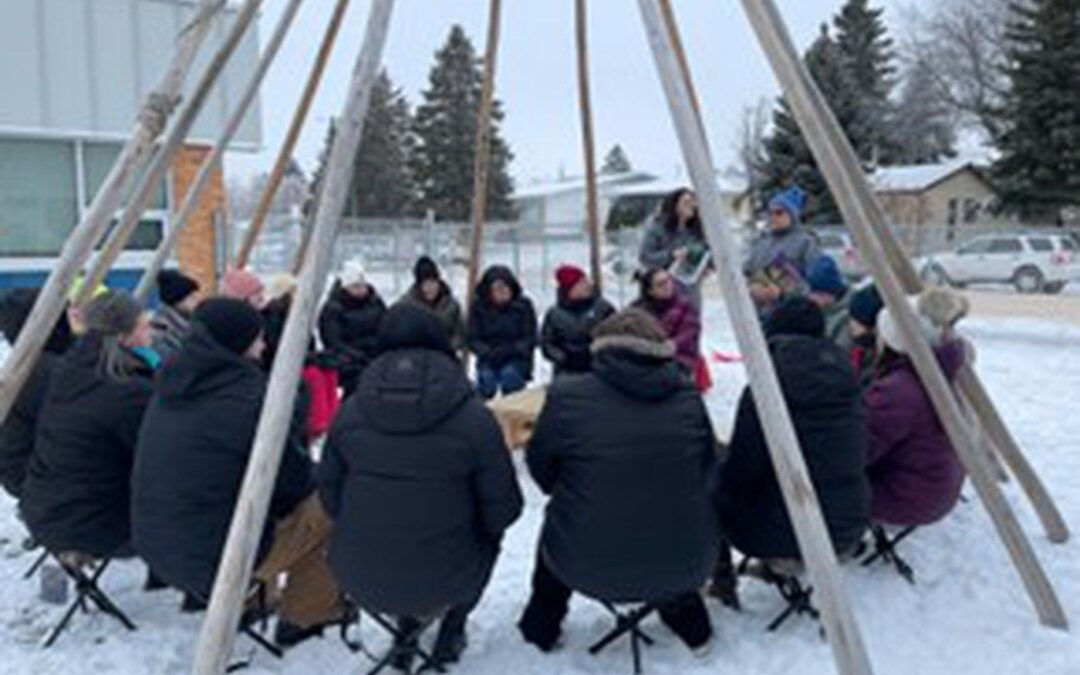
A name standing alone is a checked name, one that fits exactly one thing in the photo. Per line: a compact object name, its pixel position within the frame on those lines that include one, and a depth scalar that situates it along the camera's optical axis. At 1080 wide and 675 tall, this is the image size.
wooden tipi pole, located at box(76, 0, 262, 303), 5.20
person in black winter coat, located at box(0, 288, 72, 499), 4.70
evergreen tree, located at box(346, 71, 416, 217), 42.69
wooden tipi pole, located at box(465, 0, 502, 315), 7.09
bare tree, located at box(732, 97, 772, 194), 46.29
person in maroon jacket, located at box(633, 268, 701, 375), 7.12
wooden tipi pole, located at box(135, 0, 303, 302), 5.91
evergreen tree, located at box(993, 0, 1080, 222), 28.75
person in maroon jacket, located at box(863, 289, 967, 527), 4.54
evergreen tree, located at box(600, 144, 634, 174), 79.69
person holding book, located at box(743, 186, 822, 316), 6.66
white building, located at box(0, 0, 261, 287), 12.09
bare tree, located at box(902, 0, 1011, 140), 43.62
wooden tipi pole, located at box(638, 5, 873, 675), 3.37
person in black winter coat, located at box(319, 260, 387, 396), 7.21
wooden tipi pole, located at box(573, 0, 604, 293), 7.00
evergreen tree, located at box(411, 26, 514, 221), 39.62
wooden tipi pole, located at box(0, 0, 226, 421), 4.43
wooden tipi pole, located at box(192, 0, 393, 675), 3.40
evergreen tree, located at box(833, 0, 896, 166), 42.38
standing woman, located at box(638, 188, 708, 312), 7.51
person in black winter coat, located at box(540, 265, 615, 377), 6.85
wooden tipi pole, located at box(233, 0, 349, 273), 6.56
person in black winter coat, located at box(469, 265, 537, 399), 7.72
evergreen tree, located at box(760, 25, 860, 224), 30.48
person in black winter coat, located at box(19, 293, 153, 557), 4.12
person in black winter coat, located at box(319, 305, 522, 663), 3.53
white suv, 23.61
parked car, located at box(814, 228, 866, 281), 20.11
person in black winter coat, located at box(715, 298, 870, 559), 4.06
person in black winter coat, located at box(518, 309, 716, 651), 3.68
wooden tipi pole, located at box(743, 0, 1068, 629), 4.31
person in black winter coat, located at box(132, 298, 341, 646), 3.81
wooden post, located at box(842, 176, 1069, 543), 5.04
